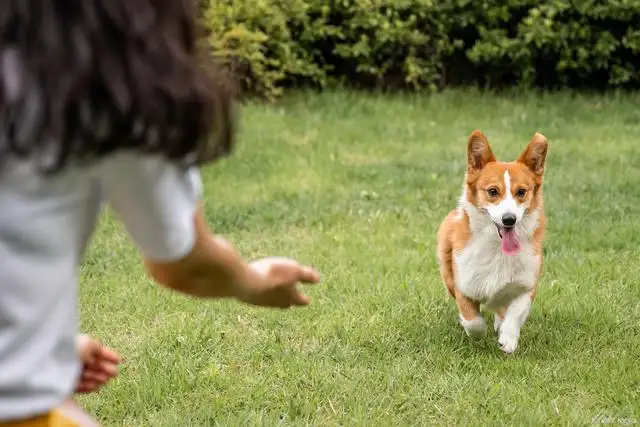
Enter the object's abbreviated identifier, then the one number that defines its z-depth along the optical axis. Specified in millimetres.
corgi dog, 4188
